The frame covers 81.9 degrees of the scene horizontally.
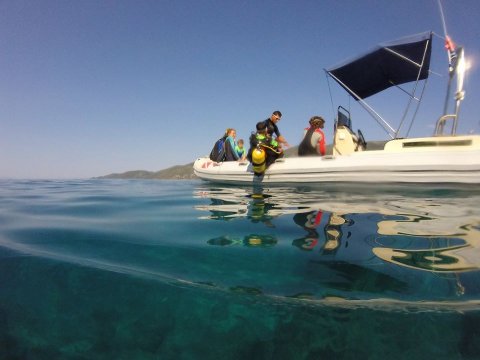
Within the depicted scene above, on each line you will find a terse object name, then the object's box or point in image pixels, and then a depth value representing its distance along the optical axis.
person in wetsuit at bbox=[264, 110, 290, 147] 8.71
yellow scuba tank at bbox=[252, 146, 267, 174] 7.73
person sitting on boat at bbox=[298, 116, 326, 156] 7.79
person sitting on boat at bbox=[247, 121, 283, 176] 7.77
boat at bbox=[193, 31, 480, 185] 5.84
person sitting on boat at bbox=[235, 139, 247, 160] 11.56
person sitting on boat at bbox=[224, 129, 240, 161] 10.64
